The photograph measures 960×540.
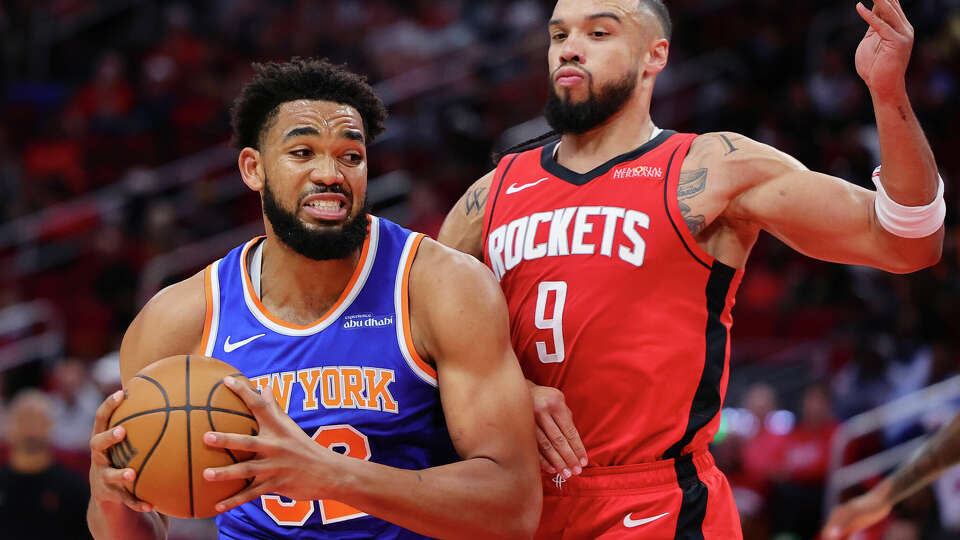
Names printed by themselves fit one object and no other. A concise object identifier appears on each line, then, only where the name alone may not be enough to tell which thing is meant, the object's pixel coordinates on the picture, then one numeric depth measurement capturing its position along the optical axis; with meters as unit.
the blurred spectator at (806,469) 16.14
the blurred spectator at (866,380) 17.78
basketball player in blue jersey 6.44
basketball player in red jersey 7.29
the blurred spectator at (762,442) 17.11
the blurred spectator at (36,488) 14.56
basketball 5.80
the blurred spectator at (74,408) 18.87
